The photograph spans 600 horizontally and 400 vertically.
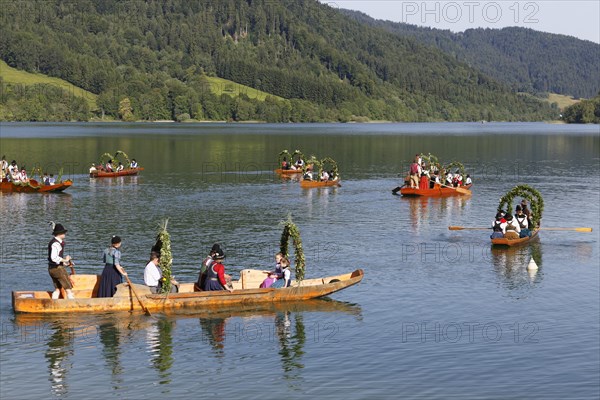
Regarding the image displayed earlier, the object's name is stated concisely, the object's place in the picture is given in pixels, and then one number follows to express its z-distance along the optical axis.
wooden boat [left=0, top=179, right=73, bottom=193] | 79.69
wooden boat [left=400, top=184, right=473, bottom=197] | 80.06
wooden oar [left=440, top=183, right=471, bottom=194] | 81.07
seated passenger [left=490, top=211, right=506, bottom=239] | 52.06
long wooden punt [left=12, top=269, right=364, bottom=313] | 34.12
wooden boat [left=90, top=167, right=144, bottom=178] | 98.12
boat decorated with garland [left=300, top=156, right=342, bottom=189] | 89.69
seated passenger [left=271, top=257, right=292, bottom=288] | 37.50
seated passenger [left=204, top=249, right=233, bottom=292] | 35.81
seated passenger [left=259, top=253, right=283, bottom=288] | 37.38
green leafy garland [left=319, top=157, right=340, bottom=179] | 92.51
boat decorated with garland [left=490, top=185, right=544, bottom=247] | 53.50
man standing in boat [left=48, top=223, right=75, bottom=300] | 33.75
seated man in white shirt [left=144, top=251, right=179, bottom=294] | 35.78
